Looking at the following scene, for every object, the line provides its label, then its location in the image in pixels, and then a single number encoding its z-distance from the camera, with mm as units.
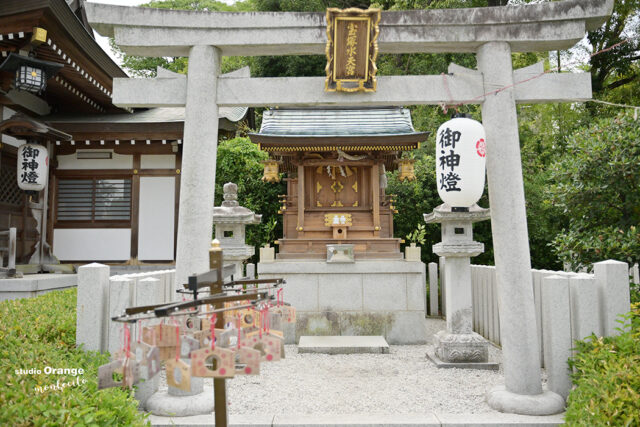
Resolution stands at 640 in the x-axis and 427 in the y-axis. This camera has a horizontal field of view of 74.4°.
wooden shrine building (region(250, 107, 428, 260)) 9125
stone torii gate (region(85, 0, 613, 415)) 4734
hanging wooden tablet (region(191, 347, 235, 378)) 2141
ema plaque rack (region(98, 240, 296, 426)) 2164
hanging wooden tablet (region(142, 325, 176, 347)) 2379
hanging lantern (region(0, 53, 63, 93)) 8256
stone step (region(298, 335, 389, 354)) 7578
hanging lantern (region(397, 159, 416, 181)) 9927
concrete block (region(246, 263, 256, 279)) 10062
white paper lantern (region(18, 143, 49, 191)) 9156
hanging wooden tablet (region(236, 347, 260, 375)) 2164
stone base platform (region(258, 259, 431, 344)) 8609
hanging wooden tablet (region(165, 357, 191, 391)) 2129
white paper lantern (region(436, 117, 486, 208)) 4637
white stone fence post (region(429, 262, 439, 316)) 11109
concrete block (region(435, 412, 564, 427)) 4039
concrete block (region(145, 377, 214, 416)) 4285
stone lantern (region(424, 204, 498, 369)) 6668
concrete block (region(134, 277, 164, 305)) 4750
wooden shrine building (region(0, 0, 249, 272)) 10648
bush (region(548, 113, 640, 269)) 6410
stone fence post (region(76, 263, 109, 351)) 4547
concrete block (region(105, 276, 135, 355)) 4586
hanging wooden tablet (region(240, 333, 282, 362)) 2379
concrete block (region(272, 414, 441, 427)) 4051
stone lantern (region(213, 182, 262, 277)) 7758
